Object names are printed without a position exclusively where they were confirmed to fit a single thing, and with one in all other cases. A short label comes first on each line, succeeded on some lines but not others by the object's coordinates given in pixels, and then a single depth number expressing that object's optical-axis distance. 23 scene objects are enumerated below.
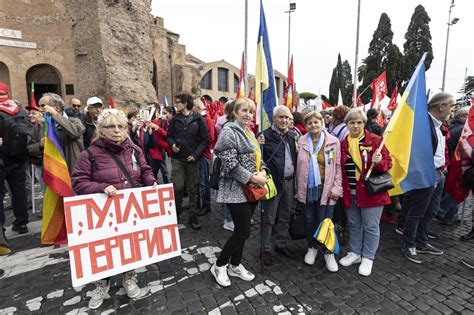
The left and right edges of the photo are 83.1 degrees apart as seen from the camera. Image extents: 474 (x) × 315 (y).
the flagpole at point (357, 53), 15.84
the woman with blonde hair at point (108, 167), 2.53
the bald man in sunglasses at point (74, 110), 7.06
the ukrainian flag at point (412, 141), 3.25
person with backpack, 3.98
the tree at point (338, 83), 53.31
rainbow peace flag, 3.47
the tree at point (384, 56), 32.69
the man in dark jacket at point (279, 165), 3.38
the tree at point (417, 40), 32.62
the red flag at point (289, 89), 4.91
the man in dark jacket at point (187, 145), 4.51
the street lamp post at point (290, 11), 20.06
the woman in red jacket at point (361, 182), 3.10
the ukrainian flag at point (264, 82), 3.68
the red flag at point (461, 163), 3.71
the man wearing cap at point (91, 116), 4.89
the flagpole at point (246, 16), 11.94
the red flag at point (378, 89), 9.09
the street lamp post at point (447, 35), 21.54
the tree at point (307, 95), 87.18
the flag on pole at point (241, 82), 6.27
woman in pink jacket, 3.28
